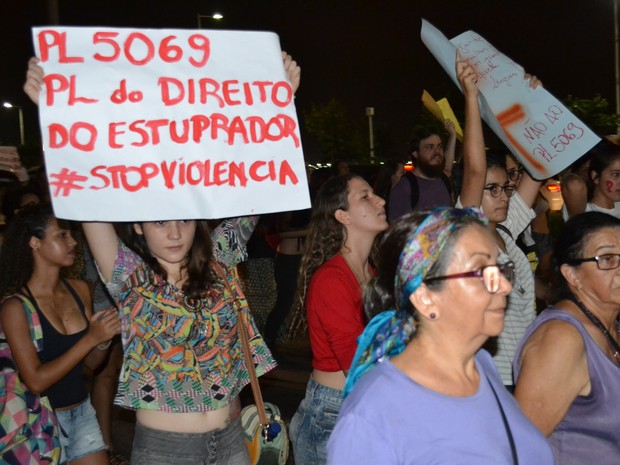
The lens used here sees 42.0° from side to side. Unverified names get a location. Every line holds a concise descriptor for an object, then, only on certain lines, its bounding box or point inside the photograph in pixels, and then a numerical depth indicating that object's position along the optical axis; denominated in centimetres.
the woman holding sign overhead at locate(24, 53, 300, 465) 326
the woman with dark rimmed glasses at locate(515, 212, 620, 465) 290
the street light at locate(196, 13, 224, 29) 1358
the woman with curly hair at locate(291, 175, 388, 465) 379
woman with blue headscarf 219
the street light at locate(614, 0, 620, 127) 2441
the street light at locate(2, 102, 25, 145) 5619
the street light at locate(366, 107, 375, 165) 3458
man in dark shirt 689
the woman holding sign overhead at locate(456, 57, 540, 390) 400
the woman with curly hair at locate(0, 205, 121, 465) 404
